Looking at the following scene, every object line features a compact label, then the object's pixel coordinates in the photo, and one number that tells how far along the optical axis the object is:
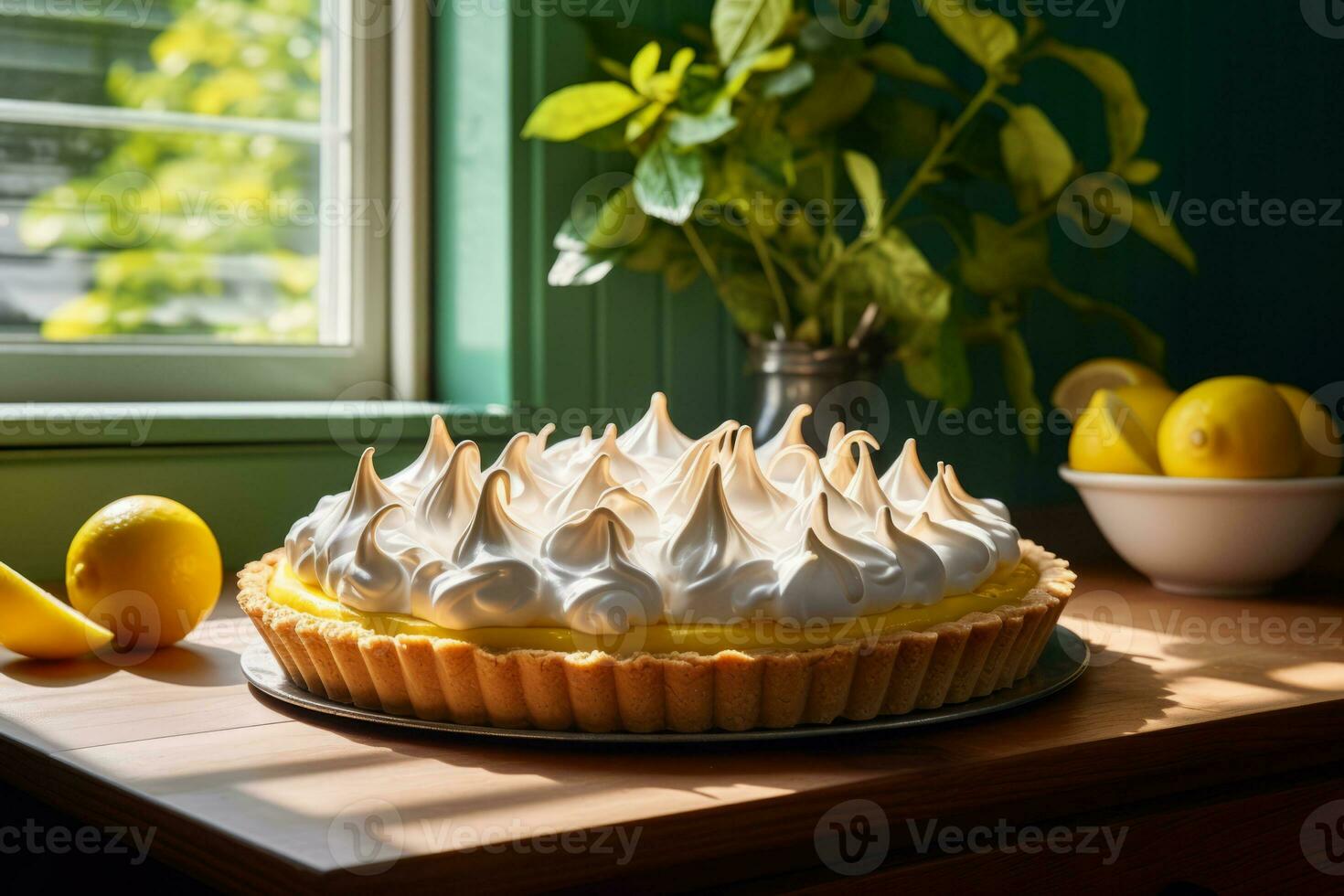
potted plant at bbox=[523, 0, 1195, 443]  1.38
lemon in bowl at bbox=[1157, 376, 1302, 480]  1.32
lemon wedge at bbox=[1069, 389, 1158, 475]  1.36
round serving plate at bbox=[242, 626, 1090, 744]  1.04
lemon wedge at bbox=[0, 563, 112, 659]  1.14
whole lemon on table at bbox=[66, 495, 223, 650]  1.18
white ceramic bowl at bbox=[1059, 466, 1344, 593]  1.32
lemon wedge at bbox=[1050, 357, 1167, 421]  1.46
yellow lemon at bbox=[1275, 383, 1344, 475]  1.34
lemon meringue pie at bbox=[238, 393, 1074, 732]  1.04
